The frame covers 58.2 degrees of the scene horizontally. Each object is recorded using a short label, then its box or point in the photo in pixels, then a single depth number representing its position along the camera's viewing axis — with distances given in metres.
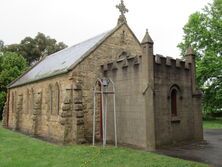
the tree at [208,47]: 23.55
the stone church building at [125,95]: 11.41
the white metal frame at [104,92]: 11.45
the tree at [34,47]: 42.58
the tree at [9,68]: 31.48
